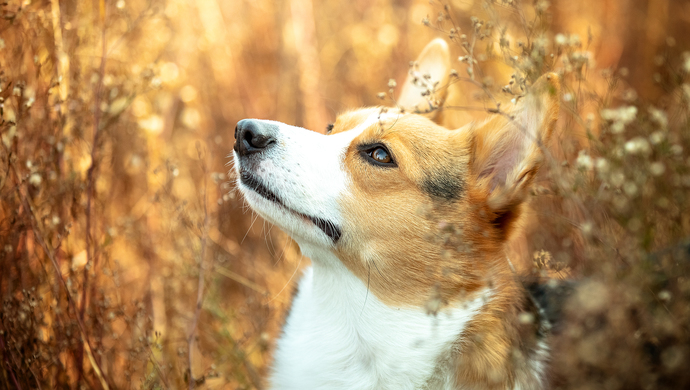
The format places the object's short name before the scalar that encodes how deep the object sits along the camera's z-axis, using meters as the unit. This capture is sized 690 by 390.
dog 2.41
